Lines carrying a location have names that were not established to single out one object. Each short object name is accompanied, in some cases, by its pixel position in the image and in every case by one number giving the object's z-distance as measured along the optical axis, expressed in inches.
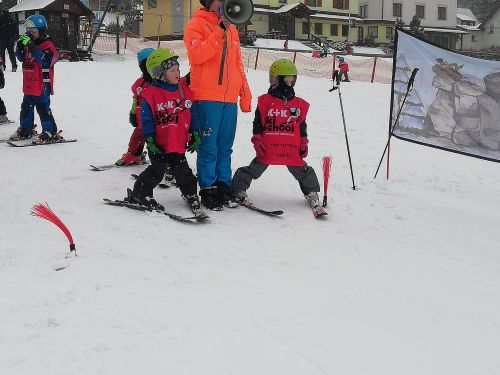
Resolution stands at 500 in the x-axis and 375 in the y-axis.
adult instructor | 195.3
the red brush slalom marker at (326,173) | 219.9
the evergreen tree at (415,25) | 1978.6
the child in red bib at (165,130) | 192.2
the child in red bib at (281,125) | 213.6
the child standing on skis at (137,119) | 241.0
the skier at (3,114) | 378.8
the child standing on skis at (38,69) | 306.8
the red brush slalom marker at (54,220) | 145.4
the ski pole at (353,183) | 249.5
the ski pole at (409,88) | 254.5
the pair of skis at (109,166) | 259.8
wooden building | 1135.6
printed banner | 247.3
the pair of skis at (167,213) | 188.9
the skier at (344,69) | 810.2
